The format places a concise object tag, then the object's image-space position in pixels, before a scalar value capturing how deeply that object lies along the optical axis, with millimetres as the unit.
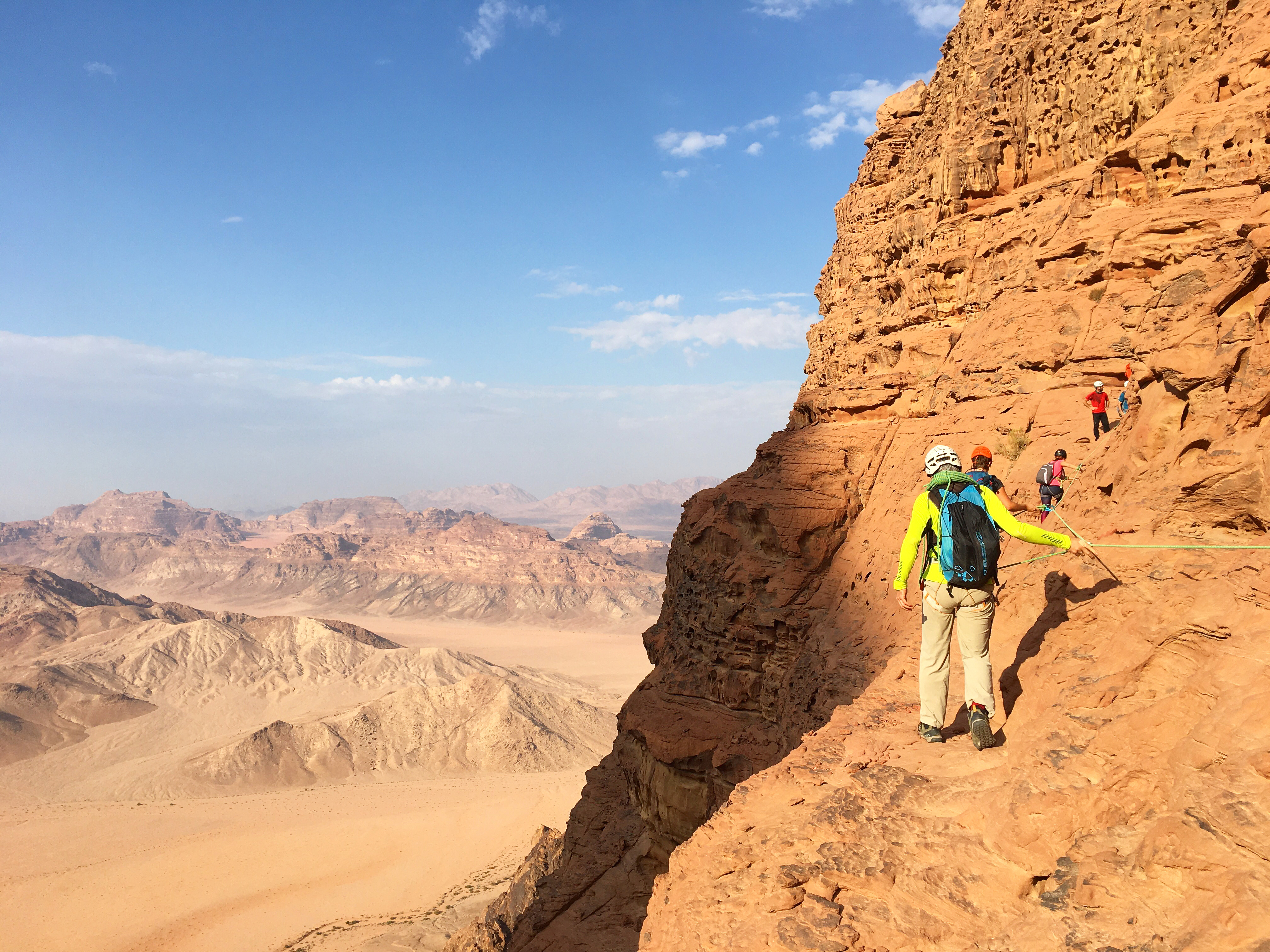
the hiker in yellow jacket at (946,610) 4773
